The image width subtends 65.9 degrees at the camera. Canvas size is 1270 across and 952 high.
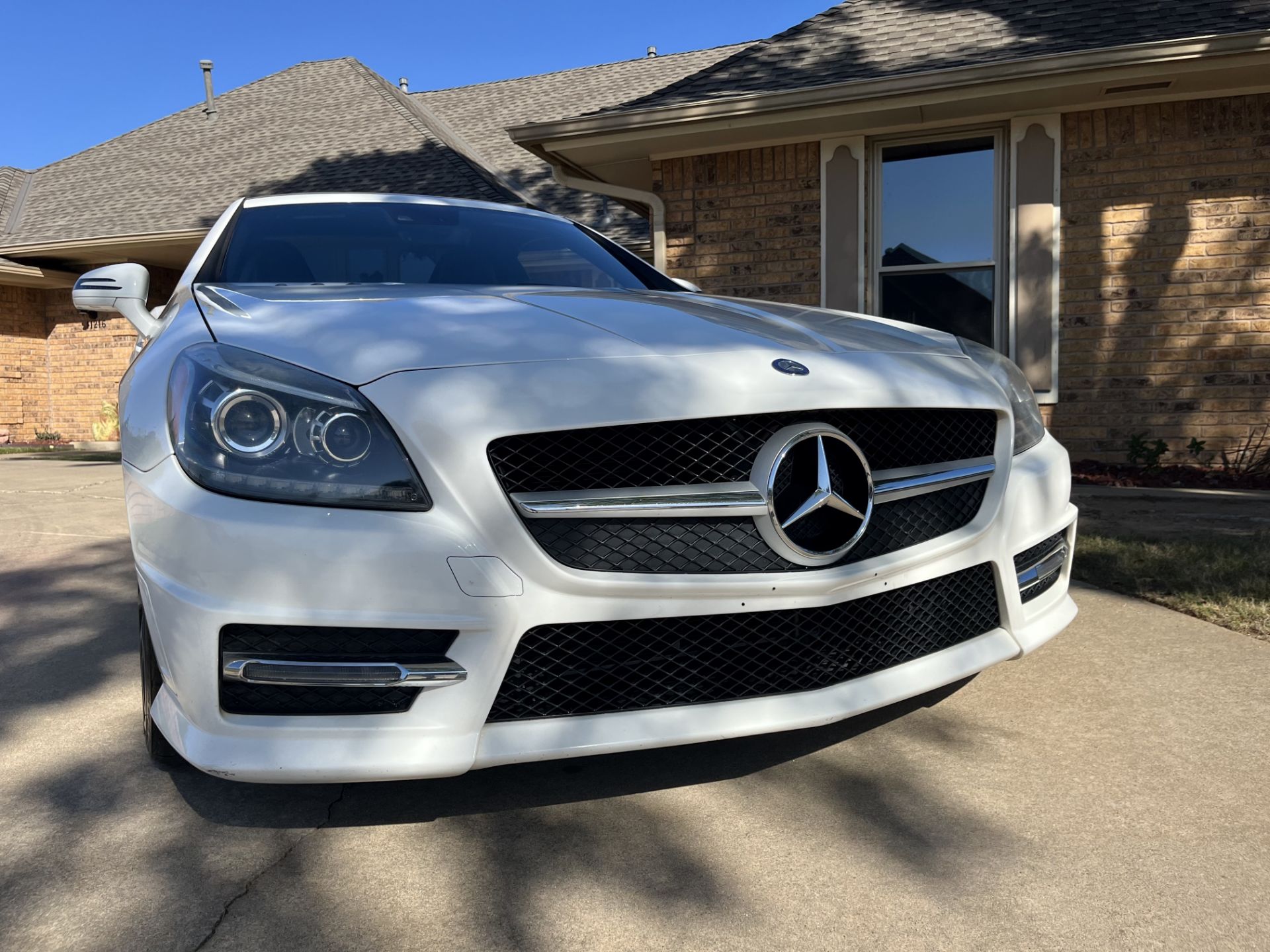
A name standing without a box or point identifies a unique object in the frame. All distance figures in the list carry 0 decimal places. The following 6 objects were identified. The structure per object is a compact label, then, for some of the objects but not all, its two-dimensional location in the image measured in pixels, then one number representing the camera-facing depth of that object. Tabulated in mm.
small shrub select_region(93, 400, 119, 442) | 14039
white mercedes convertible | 1716
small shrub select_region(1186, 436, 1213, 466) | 7082
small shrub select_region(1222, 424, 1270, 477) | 7020
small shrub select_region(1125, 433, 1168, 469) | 7062
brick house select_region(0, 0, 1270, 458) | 6930
